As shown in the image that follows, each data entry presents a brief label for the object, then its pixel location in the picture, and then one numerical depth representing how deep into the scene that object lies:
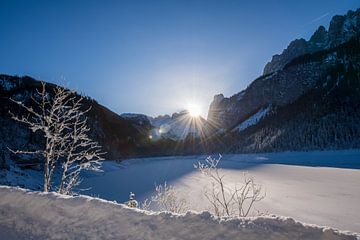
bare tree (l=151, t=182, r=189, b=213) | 20.38
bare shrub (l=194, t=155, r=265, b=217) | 15.47
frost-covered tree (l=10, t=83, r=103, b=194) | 14.87
